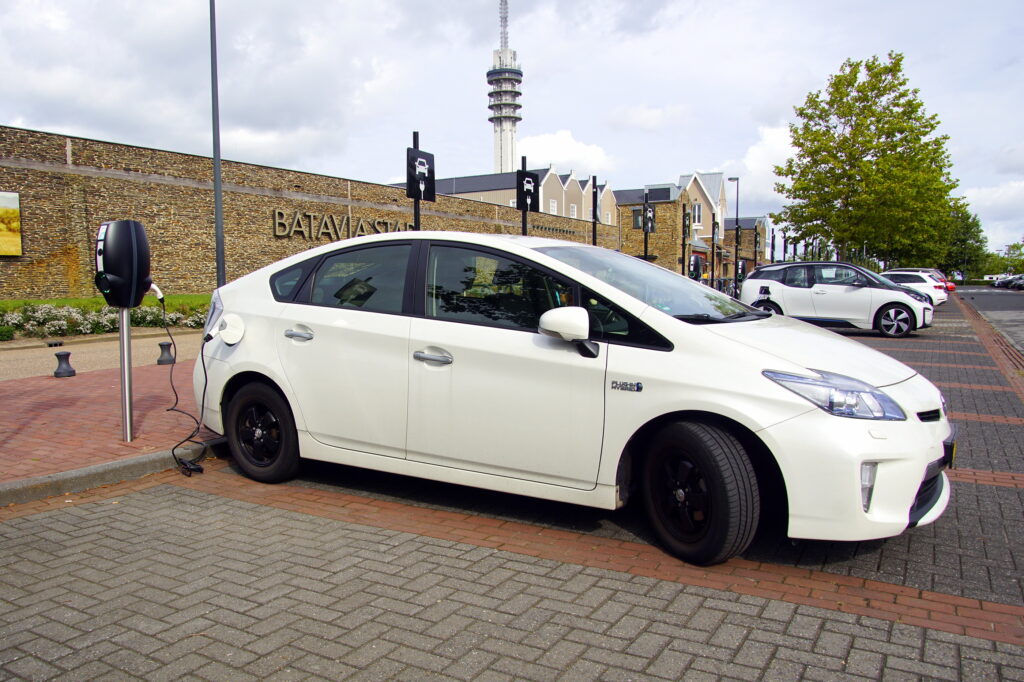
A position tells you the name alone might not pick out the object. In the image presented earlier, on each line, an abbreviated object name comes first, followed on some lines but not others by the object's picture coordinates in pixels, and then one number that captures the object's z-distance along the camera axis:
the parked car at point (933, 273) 39.14
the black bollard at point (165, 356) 11.14
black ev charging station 5.70
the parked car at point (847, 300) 17.02
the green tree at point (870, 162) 30.34
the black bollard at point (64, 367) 9.74
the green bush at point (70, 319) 15.76
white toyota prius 3.60
